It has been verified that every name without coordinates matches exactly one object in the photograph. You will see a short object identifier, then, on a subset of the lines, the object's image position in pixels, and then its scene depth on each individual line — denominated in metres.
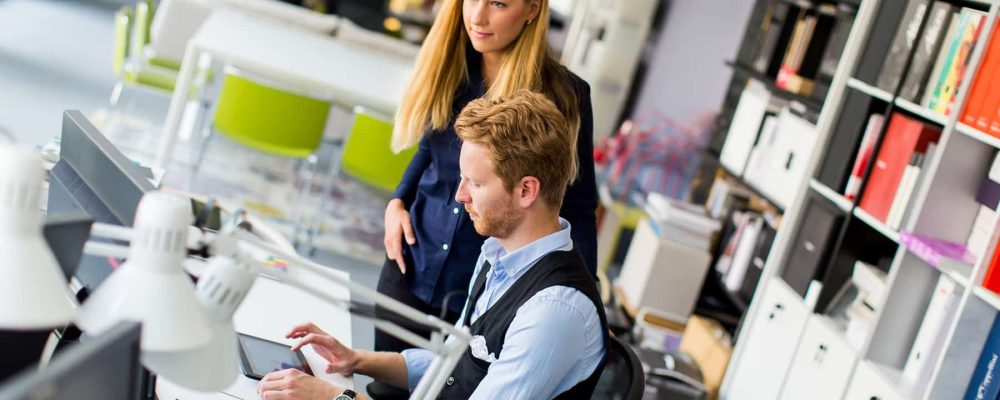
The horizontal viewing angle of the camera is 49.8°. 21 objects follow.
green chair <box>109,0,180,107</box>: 5.41
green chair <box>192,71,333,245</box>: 4.72
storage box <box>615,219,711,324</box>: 4.56
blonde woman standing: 2.35
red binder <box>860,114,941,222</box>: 3.18
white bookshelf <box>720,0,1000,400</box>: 2.77
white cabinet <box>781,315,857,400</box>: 3.27
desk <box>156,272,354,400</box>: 1.99
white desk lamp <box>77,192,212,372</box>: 0.96
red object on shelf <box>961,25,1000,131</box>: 2.85
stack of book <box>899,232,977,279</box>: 2.88
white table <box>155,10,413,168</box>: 4.65
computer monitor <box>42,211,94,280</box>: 1.15
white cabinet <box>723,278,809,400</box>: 3.62
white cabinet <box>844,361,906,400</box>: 2.99
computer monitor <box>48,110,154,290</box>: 1.51
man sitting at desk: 1.77
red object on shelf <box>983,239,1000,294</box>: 2.67
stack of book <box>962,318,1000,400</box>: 2.72
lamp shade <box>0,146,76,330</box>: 0.92
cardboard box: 4.06
